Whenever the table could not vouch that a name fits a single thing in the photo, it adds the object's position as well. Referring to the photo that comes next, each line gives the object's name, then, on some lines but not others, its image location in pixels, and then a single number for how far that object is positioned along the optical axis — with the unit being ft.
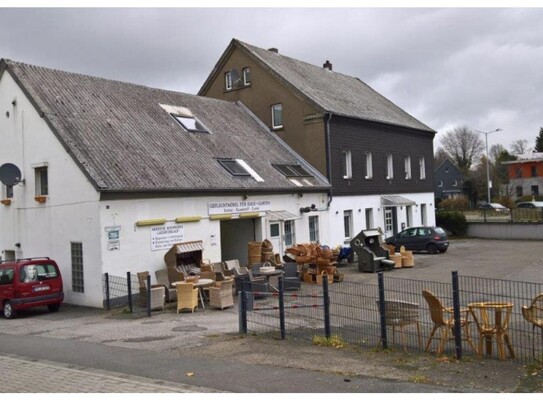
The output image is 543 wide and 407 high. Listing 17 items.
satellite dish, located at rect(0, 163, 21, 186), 66.69
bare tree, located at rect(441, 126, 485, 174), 332.19
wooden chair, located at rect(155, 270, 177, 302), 58.90
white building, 60.34
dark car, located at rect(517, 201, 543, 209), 186.04
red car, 55.57
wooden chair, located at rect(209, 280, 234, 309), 53.16
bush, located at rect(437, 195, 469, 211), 207.62
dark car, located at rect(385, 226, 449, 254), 101.04
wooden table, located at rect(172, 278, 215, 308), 55.79
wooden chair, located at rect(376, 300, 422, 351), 32.53
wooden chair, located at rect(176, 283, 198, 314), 53.21
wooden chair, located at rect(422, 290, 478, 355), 31.27
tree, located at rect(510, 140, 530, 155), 369.30
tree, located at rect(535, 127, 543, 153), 323.16
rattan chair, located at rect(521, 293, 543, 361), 28.89
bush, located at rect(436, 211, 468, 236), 136.46
